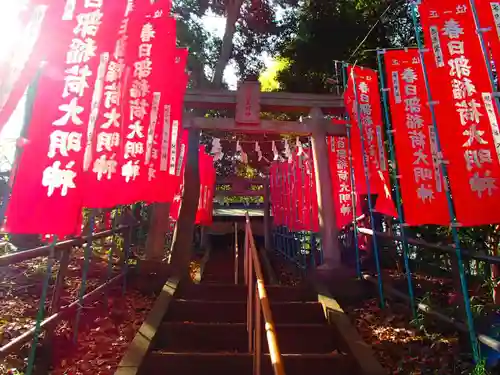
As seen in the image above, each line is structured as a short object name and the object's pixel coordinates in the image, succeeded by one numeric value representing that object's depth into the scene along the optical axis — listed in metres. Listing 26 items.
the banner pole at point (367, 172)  5.38
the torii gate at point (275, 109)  7.27
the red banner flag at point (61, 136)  2.53
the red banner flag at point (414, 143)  4.18
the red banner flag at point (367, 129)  5.68
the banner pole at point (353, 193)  6.35
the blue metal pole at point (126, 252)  5.79
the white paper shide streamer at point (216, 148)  9.53
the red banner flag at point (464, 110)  3.32
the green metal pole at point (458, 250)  3.23
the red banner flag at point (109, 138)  3.63
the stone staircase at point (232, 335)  3.74
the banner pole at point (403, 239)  4.54
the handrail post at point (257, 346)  2.44
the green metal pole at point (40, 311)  2.74
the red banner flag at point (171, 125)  5.36
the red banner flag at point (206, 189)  11.28
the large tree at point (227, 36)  12.20
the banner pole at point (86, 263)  3.94
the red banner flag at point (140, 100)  4.46
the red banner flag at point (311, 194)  7.54
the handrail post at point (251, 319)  3.76
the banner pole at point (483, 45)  3.30
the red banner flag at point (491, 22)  3.14
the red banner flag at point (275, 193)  12.53
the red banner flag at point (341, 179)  7.05
